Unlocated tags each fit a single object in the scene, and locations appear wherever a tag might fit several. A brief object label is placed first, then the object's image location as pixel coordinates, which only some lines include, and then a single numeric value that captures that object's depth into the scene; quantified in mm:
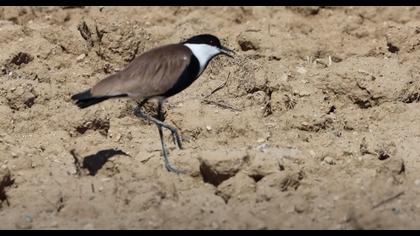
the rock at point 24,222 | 12430
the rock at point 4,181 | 13820
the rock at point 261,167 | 13578
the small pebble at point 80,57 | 18156
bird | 14859
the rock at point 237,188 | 13266
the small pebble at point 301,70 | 17406
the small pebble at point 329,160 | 14765
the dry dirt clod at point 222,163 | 13656
